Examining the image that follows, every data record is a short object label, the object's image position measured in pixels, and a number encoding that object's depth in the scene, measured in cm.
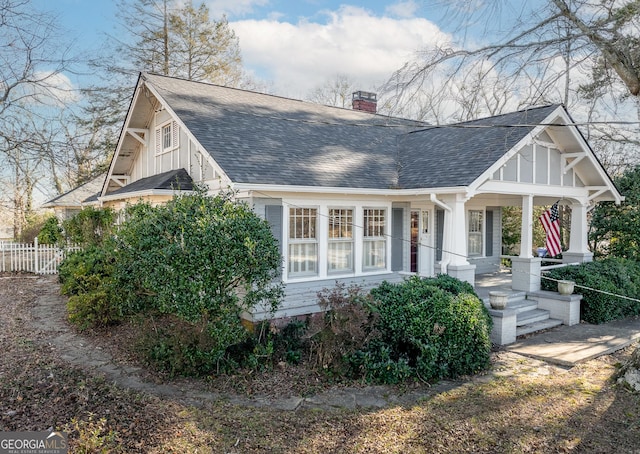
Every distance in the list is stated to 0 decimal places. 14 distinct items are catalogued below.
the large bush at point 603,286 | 1050
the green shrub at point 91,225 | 1271
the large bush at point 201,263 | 617
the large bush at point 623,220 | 1325
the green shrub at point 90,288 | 880
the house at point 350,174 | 940
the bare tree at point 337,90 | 2769
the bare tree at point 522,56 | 776
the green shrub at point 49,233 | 2089
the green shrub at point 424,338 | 662
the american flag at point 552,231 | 1196
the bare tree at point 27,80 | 929
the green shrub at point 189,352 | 645
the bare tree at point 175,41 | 2219
